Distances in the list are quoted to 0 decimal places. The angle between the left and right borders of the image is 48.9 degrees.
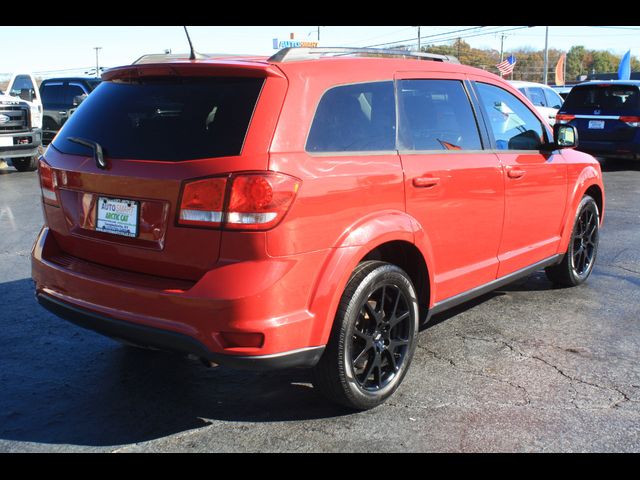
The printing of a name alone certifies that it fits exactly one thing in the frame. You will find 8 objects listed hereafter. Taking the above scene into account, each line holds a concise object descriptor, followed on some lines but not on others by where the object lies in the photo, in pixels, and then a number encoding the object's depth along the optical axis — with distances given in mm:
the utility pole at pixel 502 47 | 92088
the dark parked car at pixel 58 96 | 17969
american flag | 30073
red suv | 3041
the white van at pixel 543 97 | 17669
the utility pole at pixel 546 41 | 55259
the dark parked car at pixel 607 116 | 13773
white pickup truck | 13547
